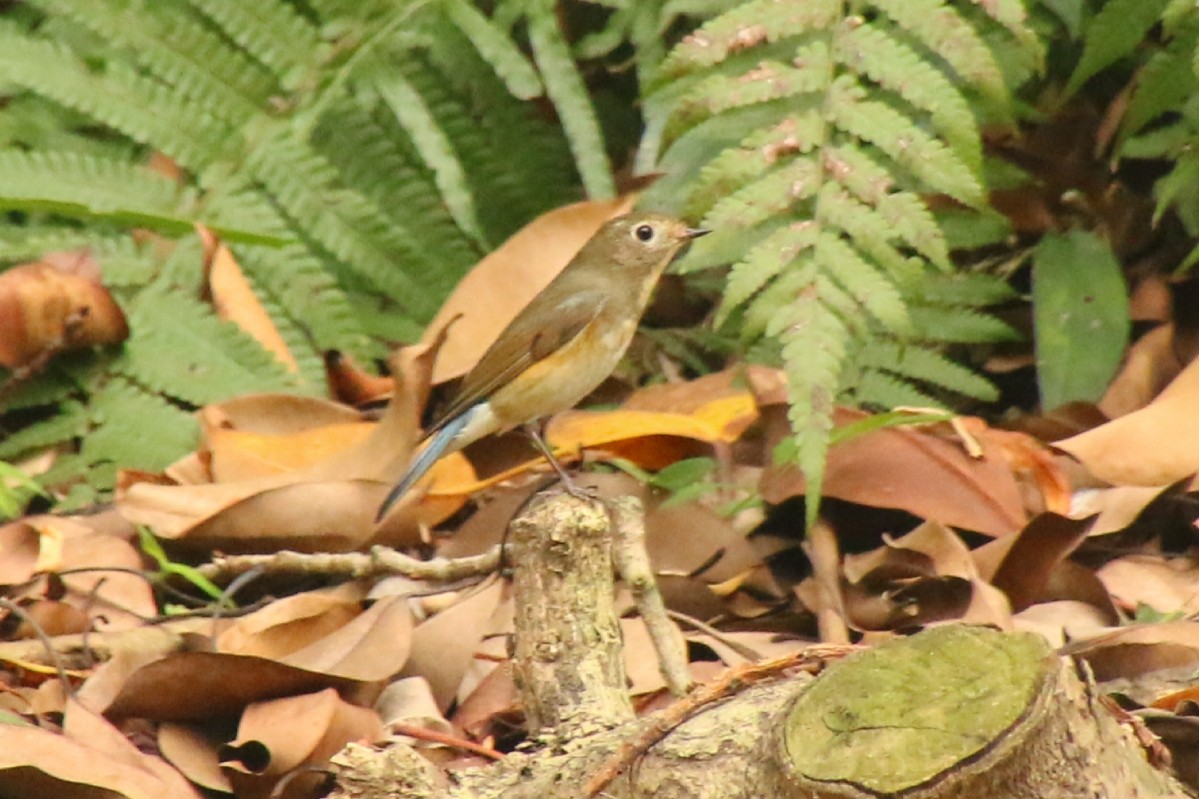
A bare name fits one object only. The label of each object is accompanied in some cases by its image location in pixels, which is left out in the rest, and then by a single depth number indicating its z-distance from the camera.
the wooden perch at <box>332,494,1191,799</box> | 4.28
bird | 8.76
